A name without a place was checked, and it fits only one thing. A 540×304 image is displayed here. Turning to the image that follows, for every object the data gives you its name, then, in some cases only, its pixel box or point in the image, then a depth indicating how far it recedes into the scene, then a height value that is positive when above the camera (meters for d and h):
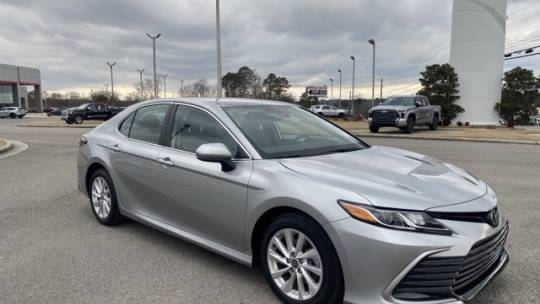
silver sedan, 2.73 -0.73
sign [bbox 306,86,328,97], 69.69 +1.79
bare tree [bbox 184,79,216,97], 70.70 +2.15
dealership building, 72.94 +3.60
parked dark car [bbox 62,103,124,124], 36.06 -0.89
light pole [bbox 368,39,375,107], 35.89 +2.57
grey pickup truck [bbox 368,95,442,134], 21.28 -0.54
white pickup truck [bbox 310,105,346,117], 53.62 -1.06
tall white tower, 31.16 +3.48
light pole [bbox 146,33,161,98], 37.12 +5.23
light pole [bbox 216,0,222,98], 22.59 +2.91
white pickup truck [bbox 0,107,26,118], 59.84 -1.47
